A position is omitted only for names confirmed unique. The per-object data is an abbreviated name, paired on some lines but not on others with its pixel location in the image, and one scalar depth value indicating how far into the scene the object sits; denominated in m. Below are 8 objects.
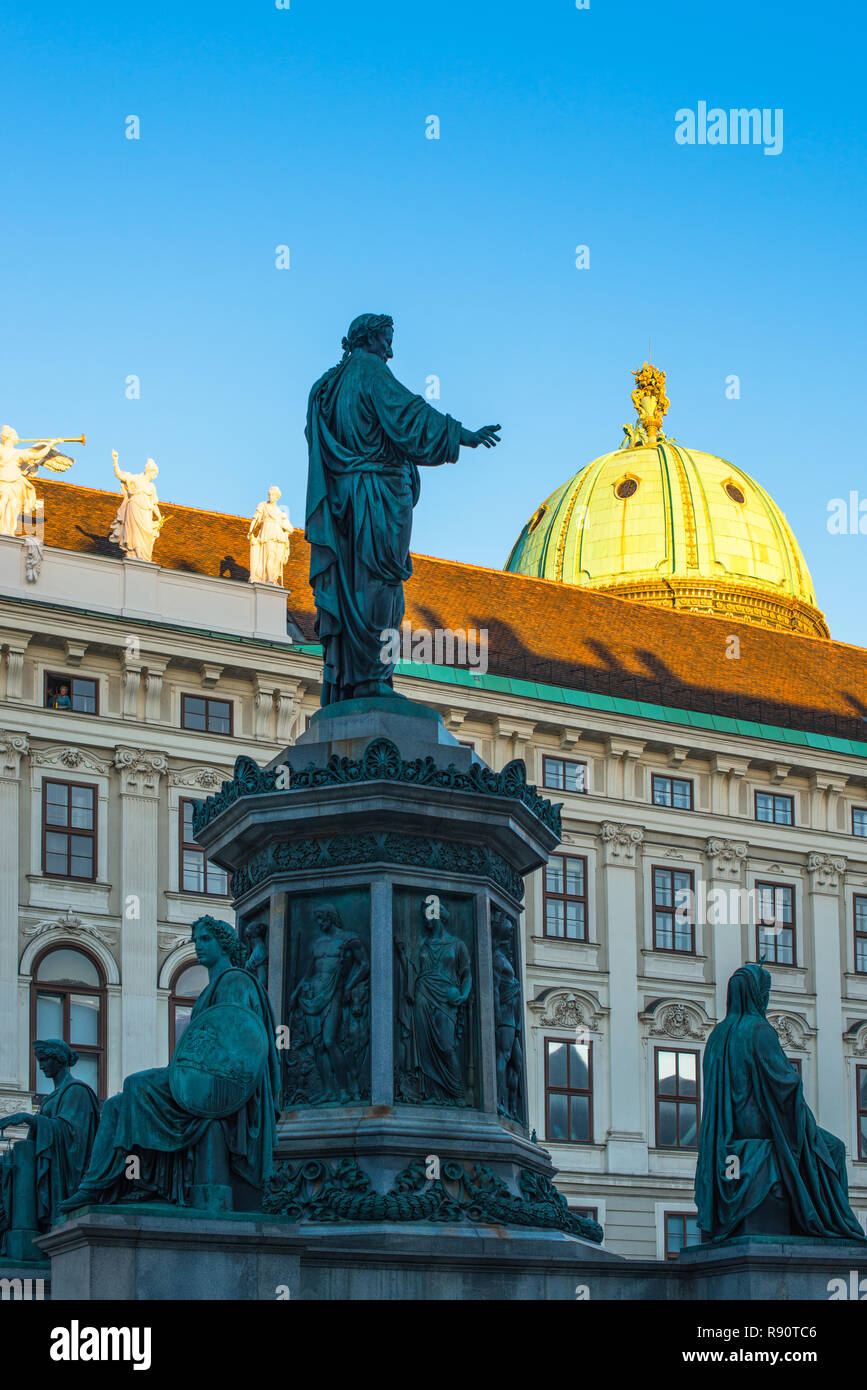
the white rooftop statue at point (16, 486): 47.41
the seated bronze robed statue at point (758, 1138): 14.27
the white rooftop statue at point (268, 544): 49.97
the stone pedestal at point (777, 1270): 13.73
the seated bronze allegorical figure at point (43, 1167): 14.99
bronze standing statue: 15.87
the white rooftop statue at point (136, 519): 48.25
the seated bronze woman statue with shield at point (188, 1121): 12.53
